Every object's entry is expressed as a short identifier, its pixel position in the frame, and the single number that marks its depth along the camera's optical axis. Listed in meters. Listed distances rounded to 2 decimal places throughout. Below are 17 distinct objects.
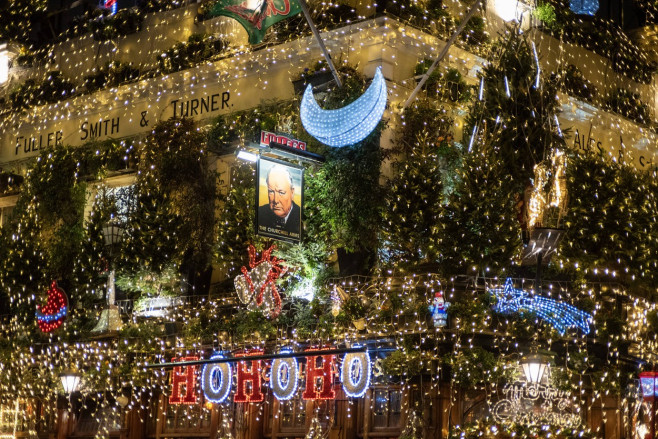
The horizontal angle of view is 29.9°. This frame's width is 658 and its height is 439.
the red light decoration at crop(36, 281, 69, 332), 26.08
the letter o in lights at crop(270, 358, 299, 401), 21.70
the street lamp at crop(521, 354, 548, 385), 19.70
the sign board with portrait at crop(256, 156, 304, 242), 21.41
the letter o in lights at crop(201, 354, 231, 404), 22.58
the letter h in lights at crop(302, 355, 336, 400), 21.27
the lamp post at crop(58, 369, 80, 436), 23.52
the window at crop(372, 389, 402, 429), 21.54
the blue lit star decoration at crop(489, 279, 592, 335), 20.66
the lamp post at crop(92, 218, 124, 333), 25.08
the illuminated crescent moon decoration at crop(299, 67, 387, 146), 21.08
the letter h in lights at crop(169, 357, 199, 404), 23.33
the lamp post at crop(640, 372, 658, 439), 19.87
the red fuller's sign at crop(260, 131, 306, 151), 21.48
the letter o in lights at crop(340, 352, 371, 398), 20.59
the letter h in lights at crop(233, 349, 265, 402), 22.47
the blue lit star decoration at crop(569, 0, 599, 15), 25.31
